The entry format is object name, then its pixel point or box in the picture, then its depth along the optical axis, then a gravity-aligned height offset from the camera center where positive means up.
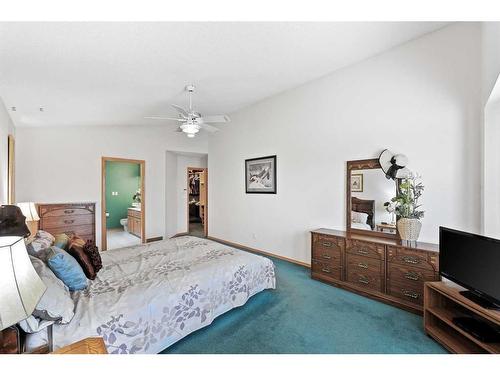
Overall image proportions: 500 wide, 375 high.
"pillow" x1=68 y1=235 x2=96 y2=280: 2.00 -0.64
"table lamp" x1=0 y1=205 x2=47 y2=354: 0.74 -0.34
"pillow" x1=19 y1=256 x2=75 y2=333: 1.31 -0.74
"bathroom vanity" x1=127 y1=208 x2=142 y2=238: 5.78 -0.94
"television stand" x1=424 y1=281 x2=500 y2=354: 1.55 -1.07
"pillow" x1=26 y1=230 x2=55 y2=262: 1.85 -0.52
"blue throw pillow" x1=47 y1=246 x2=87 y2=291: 1.70 -0.63
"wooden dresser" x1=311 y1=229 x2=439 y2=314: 2.33 -0.92
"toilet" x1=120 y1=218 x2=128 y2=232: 6.68 -1.07
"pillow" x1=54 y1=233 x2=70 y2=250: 2.14 -0.53
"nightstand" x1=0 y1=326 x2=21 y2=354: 1.13 -0.78
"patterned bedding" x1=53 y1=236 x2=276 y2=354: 1.51 -0.87
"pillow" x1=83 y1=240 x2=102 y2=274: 2.10 -0.64
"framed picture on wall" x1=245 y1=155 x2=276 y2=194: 4.36 +0.23
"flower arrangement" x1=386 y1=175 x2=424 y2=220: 2.61 -0.14
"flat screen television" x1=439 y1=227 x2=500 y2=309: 1.58 -0.59
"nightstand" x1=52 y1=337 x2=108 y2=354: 1.02 -0.75
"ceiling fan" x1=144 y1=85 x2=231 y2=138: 2.83 +0.85
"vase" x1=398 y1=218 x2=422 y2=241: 2.55 -0.47
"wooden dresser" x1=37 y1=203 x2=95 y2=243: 4.00 -0.58
